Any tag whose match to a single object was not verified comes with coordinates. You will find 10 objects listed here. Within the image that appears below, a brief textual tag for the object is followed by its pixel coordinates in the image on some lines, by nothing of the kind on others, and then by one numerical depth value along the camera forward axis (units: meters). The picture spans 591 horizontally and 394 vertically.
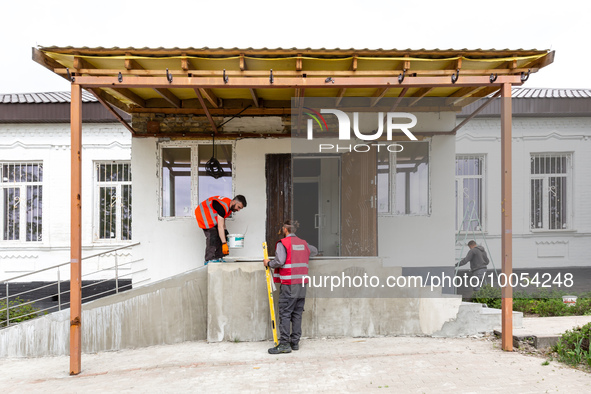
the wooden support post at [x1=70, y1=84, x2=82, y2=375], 5.54
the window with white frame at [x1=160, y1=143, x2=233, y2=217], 8.29
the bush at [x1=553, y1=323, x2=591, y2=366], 5.29
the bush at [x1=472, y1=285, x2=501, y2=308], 8.79
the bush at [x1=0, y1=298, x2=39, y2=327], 7.49
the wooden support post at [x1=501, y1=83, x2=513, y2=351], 5.82
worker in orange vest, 7.57
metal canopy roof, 5.47
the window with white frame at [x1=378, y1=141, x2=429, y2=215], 8.29
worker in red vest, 6.09
